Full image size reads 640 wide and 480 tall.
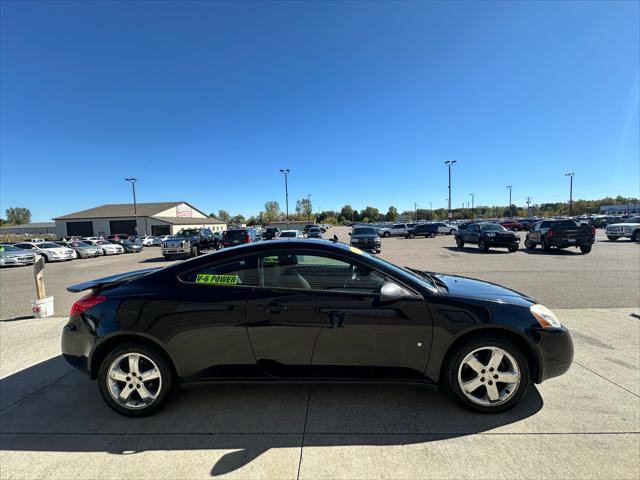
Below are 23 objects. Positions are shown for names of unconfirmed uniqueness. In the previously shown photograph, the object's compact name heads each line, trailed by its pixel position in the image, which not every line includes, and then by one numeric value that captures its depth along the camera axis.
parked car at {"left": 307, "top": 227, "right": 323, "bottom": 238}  37.28
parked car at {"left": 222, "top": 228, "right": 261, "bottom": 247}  18.61
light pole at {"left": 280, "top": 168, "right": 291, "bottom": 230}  50.97
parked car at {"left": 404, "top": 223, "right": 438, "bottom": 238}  39.16
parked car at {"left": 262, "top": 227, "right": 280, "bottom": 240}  31.46
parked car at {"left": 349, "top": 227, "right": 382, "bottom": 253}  17.97
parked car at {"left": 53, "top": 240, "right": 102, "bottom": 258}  23.09
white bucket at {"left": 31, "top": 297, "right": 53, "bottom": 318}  5.91
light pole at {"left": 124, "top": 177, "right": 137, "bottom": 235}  50.03
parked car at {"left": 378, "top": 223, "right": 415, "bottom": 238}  41.14
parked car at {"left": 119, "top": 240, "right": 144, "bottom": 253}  29.06
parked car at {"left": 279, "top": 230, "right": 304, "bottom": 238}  21.97
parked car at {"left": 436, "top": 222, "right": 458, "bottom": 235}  43.16
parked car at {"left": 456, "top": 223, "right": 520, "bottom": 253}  17.33
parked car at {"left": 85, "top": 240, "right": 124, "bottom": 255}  25.64
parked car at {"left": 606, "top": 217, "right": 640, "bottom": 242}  22.37
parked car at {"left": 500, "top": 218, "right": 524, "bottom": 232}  43.82
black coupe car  2.63
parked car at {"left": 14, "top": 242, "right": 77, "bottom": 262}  20.53
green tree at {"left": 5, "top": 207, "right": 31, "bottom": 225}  128.02
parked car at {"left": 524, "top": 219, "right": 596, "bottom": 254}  15.53
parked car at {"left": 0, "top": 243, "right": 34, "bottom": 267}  18.75
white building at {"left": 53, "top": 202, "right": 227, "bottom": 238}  57.84
